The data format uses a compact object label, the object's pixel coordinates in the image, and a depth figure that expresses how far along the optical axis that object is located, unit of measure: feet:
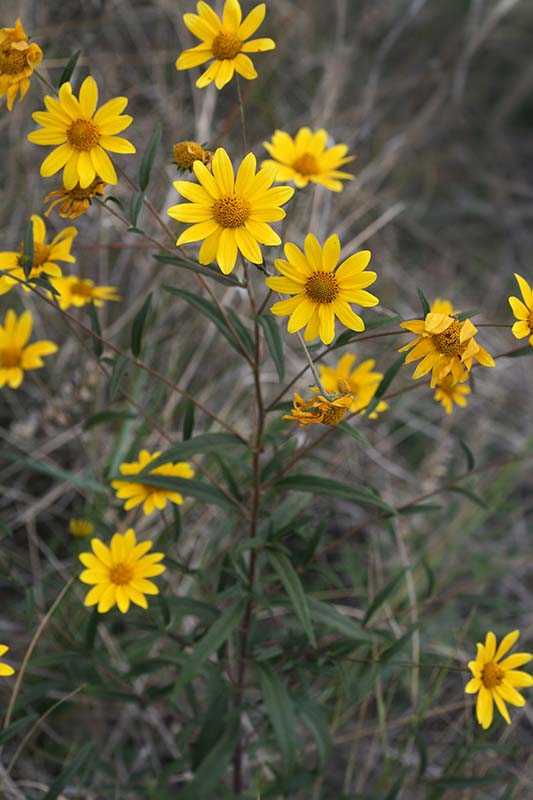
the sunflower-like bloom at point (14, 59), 3.15
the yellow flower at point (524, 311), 3.15
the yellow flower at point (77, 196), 3.19
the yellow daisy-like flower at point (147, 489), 3.39
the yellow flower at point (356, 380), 3.47
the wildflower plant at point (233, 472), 3.16
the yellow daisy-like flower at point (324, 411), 3.12
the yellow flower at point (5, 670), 3.14
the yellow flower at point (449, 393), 3.34
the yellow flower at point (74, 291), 3.46
